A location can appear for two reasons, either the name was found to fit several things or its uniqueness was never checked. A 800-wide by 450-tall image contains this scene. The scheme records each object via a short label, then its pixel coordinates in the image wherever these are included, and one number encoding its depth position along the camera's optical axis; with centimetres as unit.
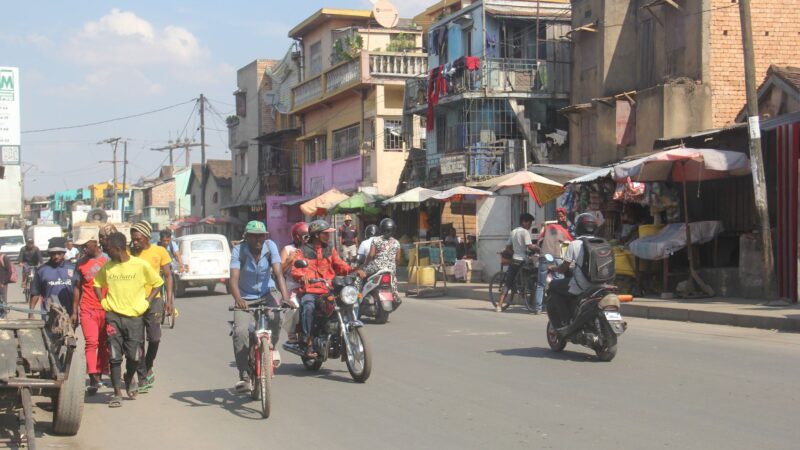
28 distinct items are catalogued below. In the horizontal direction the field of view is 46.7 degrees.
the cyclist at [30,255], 2206
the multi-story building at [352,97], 3853
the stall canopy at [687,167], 1712
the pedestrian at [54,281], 1062
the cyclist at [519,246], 1814
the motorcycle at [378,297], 1529
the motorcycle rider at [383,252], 1552
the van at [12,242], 4909
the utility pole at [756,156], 1614
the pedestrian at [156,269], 908
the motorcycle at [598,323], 1052
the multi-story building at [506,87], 3159
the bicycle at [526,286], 1819
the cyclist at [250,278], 871
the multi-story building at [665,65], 2369
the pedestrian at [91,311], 882
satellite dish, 4094
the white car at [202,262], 2603
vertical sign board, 1902
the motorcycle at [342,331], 941
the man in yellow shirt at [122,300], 869
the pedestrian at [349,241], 2239
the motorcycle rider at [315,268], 988
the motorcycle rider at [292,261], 998
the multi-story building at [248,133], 5481
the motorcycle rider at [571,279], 1094
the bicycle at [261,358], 802
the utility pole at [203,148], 5324
